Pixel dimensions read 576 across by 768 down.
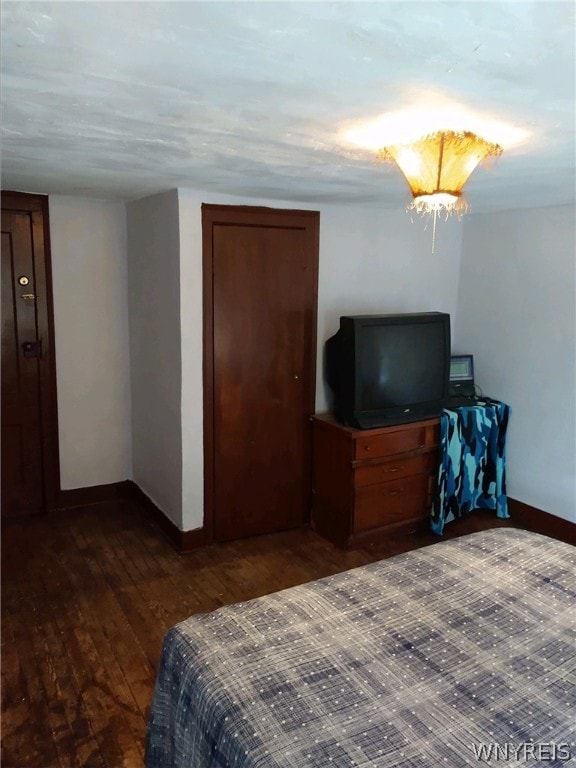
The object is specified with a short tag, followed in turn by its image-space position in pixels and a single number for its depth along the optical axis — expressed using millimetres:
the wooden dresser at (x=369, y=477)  3523
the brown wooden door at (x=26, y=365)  3629
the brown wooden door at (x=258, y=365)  3393
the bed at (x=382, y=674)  1306
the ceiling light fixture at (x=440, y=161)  1777
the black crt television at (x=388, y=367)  3445
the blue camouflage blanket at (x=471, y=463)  3771
